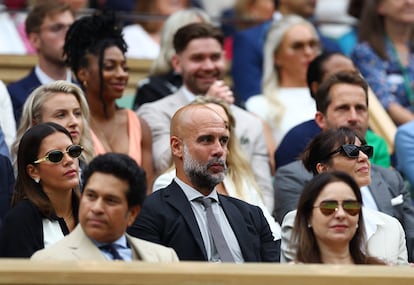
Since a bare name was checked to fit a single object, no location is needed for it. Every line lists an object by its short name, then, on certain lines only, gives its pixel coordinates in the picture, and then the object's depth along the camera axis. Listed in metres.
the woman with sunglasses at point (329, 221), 15.17
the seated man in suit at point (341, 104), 19.44
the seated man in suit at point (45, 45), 20.87
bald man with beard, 16.03
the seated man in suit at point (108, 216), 14.05
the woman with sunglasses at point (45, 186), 15.42
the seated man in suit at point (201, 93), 20.39
